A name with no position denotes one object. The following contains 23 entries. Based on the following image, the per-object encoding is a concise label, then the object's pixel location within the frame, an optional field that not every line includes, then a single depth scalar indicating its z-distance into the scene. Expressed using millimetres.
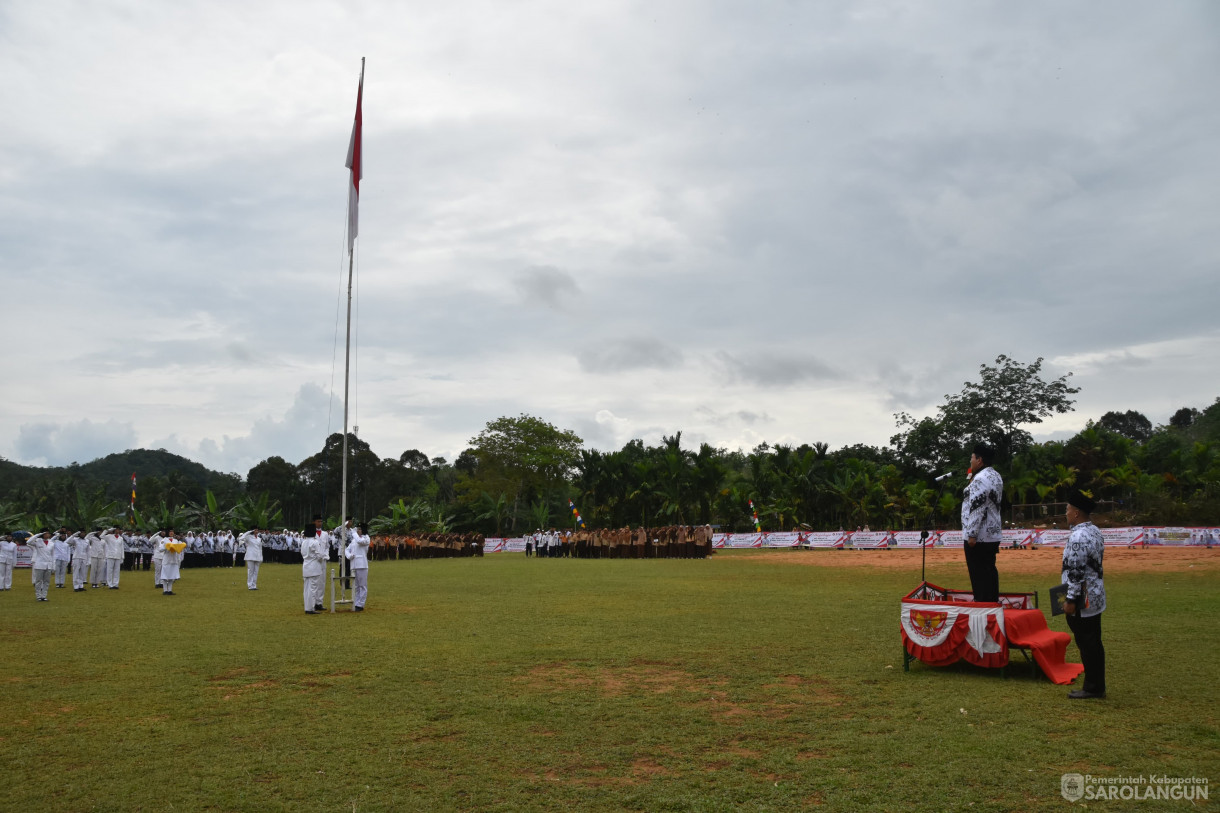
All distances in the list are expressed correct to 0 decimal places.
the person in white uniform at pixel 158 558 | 23516
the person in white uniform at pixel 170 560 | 22094
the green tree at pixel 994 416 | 59438
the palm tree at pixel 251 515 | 45375
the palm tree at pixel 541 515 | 59769
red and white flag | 17595
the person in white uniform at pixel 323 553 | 16141
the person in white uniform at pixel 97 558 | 24531
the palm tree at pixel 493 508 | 64750
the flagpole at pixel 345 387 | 16000
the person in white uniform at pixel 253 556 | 23891
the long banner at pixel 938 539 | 35875
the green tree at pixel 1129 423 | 93312
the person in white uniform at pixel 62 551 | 23734
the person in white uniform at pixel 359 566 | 16594
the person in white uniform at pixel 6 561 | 23234
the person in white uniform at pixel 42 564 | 20016
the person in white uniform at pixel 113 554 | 24562
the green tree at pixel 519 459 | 69438
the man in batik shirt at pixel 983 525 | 8828
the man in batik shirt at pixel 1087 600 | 7195
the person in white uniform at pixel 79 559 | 23625
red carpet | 8055
